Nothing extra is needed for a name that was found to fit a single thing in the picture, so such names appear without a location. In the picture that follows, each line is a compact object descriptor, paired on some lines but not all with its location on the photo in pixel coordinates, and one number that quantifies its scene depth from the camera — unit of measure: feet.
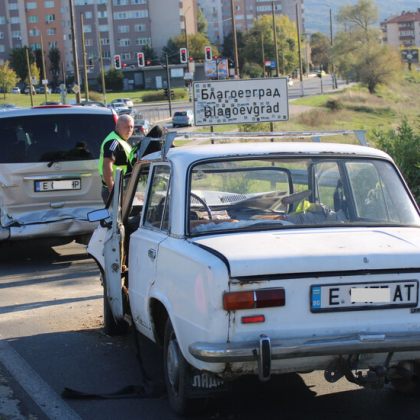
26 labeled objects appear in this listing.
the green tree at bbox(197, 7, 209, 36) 525.88
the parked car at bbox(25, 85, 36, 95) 388.47
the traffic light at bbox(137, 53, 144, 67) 181.14
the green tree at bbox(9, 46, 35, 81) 402.93
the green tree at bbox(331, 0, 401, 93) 298.15
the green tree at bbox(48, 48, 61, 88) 426.10
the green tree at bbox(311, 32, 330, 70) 583.17
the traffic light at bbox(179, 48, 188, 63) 176.55
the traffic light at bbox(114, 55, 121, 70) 193.73
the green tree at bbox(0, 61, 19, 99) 344.49
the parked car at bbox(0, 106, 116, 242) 32.14
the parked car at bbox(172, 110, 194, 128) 191.37
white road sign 46.21
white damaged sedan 12.18
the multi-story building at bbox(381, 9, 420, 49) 631.97
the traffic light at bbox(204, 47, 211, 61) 161.48
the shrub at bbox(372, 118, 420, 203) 38.06
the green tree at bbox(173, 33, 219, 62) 421.18
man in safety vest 28.04
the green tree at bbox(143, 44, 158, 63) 421.18
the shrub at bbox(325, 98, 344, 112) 219.20
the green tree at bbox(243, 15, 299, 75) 431.02
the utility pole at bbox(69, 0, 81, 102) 111.65
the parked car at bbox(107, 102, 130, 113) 257.26
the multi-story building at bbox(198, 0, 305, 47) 571.28
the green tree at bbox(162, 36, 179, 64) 413.18
